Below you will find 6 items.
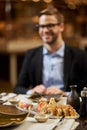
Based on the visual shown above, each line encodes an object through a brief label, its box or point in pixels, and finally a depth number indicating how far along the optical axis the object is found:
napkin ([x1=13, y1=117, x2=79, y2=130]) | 1.12
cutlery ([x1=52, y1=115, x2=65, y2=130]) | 1.14
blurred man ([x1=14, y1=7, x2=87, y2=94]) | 2.02
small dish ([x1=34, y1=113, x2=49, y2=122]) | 1.19
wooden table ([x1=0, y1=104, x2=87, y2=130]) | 1.12
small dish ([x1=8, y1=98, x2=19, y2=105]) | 1.49
